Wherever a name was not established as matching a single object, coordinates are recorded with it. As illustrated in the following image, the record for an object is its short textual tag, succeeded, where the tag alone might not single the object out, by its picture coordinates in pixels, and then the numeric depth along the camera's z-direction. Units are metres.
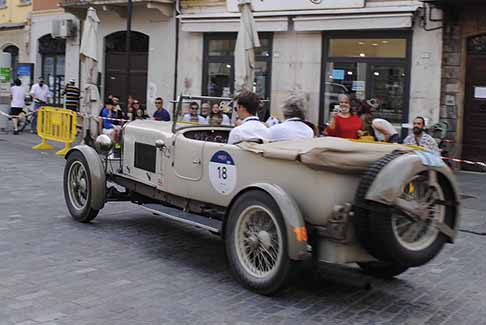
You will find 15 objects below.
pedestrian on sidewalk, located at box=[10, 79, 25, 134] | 21.02
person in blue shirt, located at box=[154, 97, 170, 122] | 15.30
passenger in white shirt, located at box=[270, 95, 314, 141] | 6.02
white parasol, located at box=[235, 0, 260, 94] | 14.20
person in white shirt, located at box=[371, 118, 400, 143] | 10.40
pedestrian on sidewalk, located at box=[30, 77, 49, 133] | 22.31
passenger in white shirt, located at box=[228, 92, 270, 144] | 6.12
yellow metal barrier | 15.84
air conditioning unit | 23.23
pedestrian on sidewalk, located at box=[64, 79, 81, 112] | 21.64
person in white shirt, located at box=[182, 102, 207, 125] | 7.36
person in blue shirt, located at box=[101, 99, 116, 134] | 15.63
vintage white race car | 5.01
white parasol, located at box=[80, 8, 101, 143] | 16.86
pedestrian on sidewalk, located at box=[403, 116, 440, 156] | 11.25
